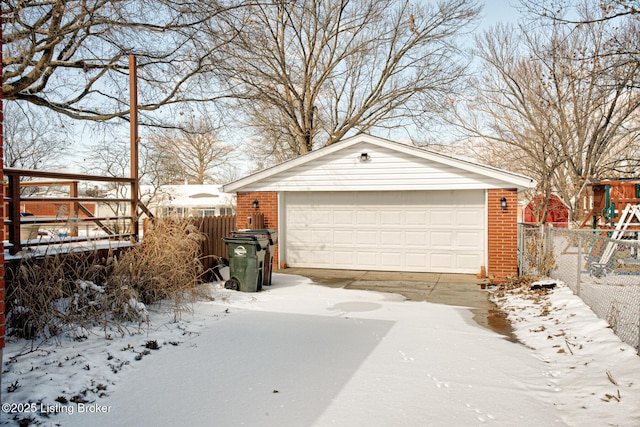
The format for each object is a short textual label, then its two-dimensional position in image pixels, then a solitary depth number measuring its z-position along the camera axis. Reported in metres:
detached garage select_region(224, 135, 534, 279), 10.93
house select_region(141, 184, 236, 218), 30.45
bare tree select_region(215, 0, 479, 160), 21.67
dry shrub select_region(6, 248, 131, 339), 4.87
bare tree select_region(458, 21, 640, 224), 20.06
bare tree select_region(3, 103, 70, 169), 17.98
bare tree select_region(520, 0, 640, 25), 7.88
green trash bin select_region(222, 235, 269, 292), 9.09
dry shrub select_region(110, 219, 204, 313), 6.57
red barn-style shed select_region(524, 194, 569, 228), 25.37
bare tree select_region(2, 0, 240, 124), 8.28
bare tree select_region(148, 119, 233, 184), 38.72
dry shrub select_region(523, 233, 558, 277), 9.75
